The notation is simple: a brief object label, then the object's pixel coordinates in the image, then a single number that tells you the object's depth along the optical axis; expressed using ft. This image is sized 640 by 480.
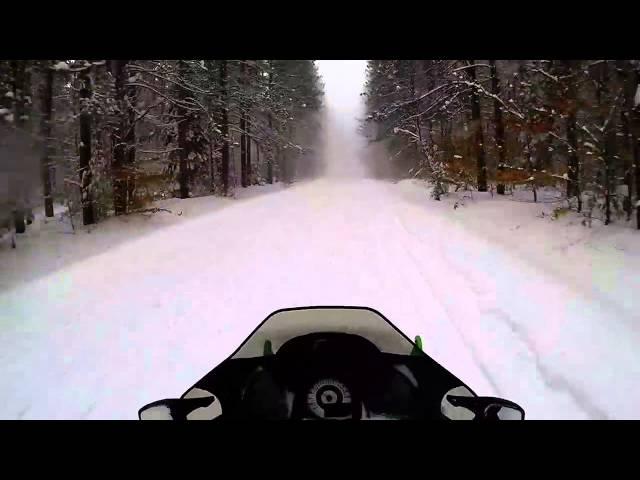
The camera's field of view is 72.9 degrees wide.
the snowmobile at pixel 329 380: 5.22
